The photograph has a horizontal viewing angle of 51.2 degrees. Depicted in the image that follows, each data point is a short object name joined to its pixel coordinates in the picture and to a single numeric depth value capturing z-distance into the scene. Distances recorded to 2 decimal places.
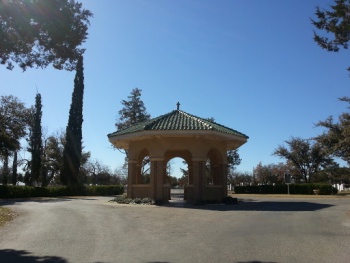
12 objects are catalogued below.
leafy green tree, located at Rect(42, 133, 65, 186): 60.99
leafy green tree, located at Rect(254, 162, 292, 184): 71.25
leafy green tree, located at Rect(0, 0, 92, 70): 10.12
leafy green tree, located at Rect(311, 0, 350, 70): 12.56
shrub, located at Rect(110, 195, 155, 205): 22.16
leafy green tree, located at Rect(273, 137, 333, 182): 58.84
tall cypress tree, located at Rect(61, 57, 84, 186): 43.41
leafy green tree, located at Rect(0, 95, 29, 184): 37.66
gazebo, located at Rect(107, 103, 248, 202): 22.47
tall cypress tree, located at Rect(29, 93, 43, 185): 50.84
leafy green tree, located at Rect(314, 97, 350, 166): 39.60
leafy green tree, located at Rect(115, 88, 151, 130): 54.62
